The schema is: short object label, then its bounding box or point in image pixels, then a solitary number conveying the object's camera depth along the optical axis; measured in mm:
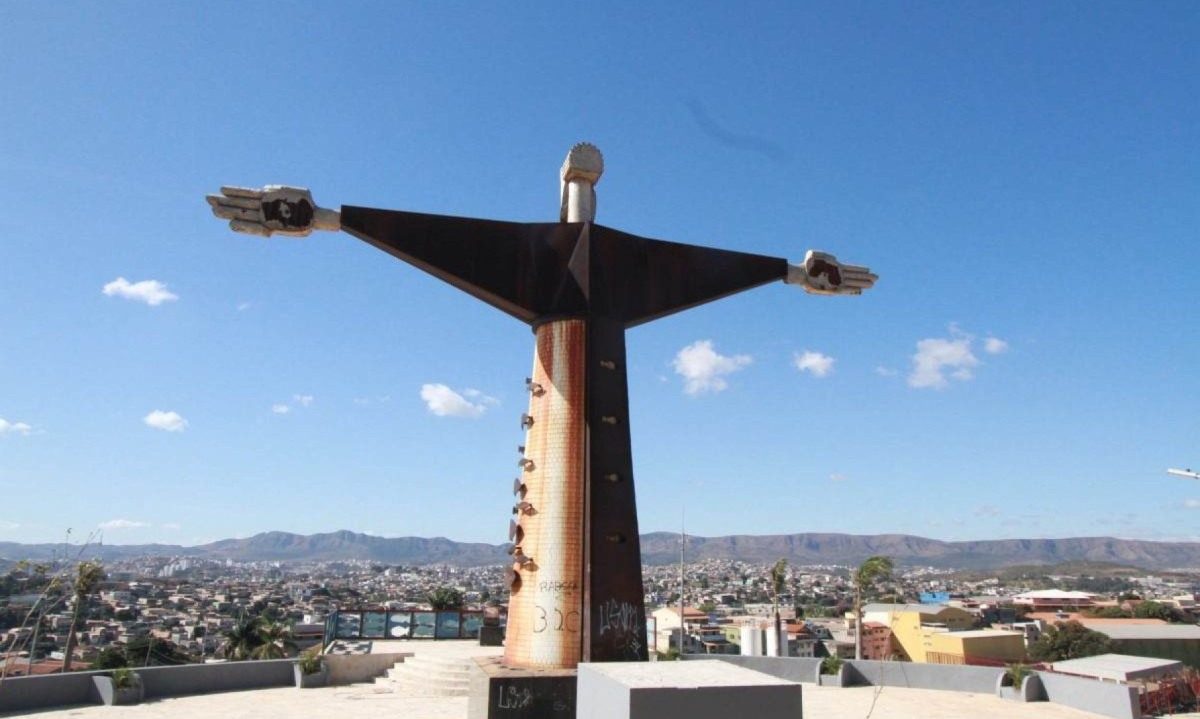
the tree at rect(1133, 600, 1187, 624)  96500
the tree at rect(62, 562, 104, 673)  33950
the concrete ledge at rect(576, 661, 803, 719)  6270
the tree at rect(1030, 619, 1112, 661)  61481
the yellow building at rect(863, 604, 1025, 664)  49156
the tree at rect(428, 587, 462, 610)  33844
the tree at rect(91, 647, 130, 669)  35750
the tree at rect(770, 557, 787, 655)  63819
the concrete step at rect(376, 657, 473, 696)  18625
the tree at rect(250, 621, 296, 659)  41844
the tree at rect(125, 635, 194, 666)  43172
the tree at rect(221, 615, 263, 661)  43281
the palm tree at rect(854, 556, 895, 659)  45678
